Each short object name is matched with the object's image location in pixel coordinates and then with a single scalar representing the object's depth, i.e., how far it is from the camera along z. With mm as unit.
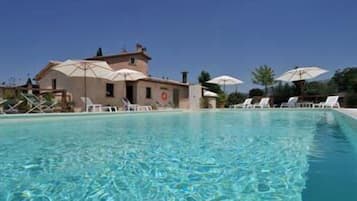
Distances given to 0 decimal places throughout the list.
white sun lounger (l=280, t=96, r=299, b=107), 19412
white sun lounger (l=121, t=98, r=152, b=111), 18391
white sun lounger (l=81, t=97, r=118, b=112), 16281
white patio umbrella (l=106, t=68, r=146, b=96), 17125
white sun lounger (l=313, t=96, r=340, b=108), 17219
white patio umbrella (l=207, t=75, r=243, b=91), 22359
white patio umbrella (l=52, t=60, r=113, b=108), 14945
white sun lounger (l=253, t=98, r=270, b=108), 20748
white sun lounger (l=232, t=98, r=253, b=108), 21547
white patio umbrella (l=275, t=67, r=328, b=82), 18453
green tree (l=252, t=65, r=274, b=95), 33531
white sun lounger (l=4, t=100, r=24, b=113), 12448
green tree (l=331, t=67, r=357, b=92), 23034
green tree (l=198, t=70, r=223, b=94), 29658
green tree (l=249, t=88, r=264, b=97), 27625
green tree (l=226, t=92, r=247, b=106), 26422
